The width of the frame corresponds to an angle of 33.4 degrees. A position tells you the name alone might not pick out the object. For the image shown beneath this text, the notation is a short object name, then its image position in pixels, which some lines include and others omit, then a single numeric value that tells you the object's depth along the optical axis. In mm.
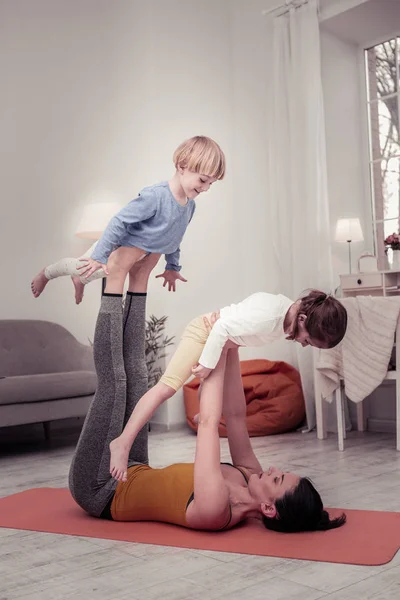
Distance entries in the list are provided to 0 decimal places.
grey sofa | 3779
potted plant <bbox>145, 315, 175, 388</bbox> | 4801
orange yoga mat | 1884
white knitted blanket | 3613
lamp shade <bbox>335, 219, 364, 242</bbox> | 4484
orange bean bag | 4375
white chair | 3637
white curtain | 4547
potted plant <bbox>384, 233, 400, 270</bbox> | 4148
